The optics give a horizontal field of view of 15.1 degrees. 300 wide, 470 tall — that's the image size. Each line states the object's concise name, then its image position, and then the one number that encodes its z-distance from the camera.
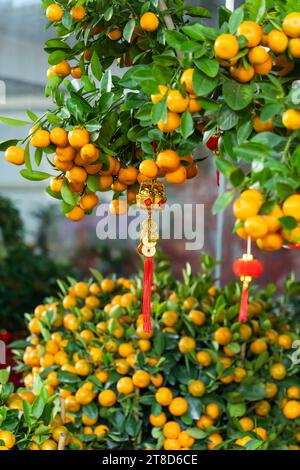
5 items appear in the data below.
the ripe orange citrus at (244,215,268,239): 1.19
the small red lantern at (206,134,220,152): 1.50
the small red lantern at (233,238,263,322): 1.37
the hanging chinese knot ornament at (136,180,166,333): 1.49
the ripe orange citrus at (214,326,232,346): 1.92
